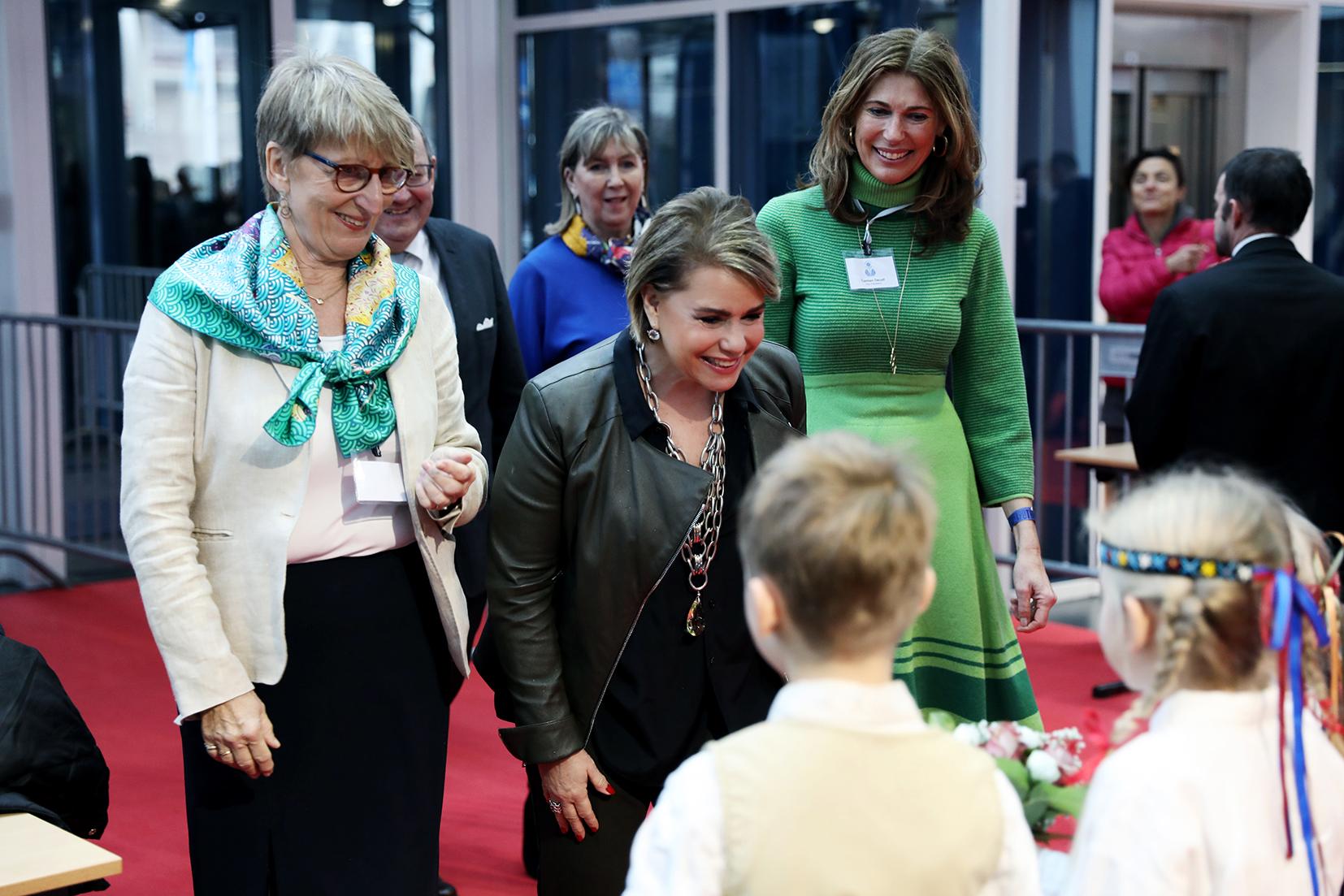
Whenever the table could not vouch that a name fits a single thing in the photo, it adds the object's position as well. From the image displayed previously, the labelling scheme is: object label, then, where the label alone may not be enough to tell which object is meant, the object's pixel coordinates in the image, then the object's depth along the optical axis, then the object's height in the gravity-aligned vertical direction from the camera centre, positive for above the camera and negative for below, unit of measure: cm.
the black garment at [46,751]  232 -76
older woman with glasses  212 -36
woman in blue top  373 +2
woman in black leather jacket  220 -46
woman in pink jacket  594 +2
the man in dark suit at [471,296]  326 -8
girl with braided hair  144 -46
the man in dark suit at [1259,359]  346 -25
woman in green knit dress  270 -9
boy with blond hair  139 -46
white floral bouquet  166 -57
